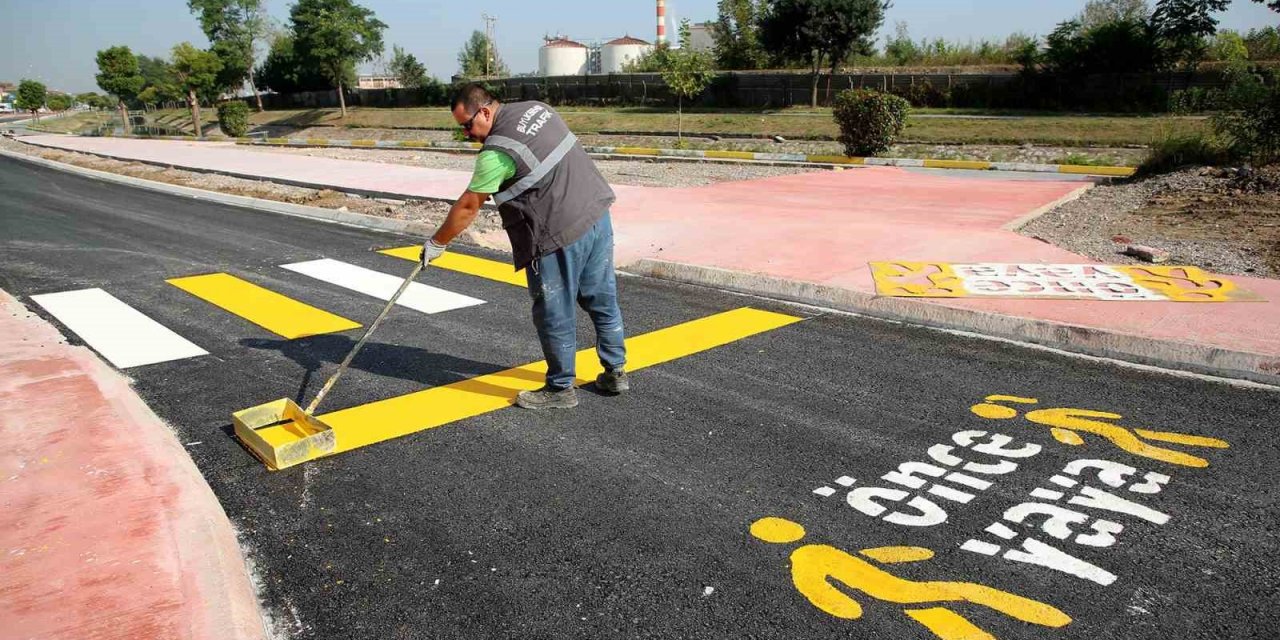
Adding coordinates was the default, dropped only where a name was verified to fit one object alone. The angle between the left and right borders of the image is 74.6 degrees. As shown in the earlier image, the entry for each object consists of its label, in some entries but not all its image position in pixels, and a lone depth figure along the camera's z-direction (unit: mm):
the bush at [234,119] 40781
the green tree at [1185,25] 32938
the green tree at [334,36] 52000
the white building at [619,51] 76688
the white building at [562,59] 78938
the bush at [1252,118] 12203
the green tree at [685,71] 27562
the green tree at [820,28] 34906
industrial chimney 65188
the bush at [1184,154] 12891
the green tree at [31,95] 77375
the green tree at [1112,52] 32031
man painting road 4133
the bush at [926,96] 33853
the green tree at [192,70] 51594
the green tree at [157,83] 55781
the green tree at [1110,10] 48969
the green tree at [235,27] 69938
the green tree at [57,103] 108438
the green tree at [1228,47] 31592
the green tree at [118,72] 47312
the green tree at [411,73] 57975
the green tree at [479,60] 64981
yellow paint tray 3910
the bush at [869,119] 18469
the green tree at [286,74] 63812
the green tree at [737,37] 48188
